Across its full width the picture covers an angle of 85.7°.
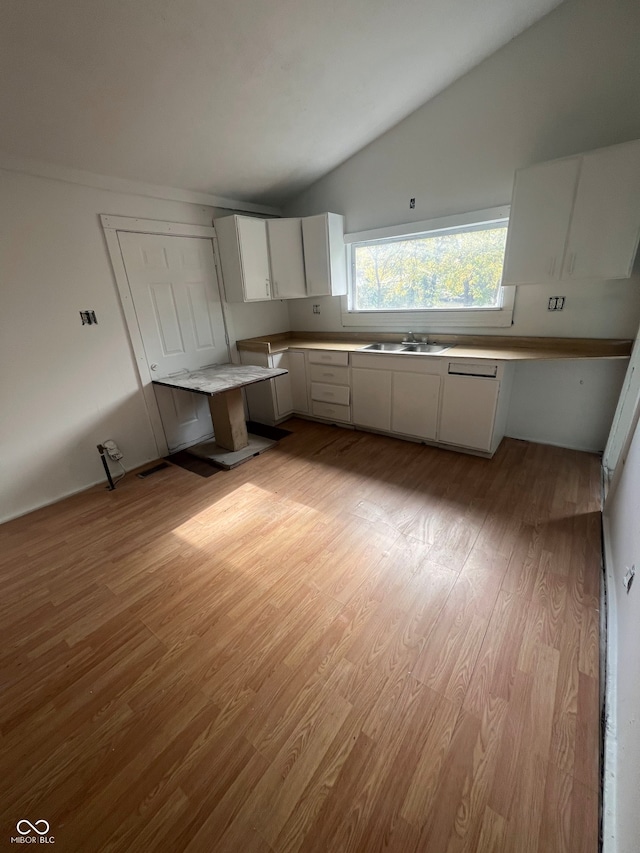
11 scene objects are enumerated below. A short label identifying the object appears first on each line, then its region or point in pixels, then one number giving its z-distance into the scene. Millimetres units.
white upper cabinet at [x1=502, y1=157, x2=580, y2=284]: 2324
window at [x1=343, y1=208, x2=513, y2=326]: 3029
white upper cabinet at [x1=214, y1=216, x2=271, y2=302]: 3441
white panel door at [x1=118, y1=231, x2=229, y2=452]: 3045
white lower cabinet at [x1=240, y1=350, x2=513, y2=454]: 2846
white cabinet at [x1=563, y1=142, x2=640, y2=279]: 2139
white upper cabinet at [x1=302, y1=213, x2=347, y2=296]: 3576
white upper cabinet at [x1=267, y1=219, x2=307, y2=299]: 3670
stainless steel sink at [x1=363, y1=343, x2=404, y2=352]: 3482
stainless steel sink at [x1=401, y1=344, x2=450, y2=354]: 3238
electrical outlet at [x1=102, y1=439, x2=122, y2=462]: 2965
